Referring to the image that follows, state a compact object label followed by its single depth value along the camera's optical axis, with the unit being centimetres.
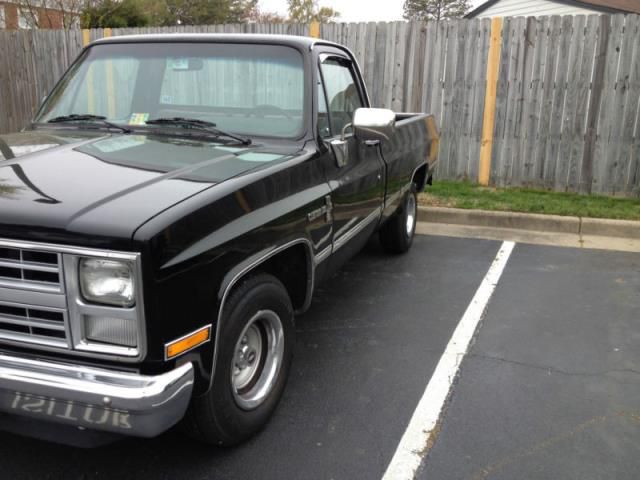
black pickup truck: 214
